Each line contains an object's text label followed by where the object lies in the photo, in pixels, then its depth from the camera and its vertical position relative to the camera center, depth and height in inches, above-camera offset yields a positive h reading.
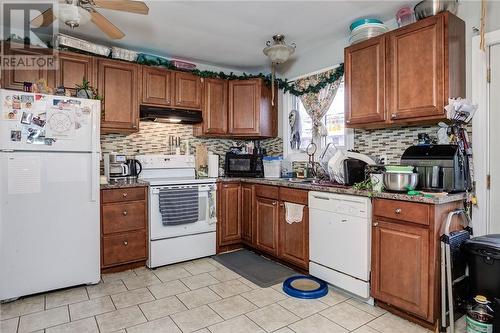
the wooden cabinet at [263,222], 121.4 -26.0
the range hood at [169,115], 143.2 +25.4
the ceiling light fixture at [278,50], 132.0 +51.7
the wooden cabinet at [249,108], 165.2 +32.2
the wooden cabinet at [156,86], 144.4 +39.6
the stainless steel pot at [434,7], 92.7 +49.7
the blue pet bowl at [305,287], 102.7 -43.7
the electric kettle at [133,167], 138.9 -0.3
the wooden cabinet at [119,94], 134.0 +33.2
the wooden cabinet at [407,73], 91.2 +31.0
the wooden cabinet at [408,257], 81.2 -26.4
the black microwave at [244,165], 159.6 +0.6
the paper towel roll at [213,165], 153.9 +0.4
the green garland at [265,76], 140.0 +49.3
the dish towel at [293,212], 120.1 -19.0
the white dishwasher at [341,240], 96.0 -25.7
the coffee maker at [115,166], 132.0 +0.2
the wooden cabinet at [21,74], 116.9 +37.3
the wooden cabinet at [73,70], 125.5 +41.2
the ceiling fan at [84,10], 80.9 +45.4
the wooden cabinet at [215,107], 162.6 +32.8
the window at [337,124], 137.6 +20.5
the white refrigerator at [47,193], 97.3 -8.9
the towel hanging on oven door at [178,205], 130.3 -17.4
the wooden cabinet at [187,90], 153.6 +39.7
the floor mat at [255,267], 118.1 -44.1
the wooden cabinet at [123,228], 121.3 -25.8
